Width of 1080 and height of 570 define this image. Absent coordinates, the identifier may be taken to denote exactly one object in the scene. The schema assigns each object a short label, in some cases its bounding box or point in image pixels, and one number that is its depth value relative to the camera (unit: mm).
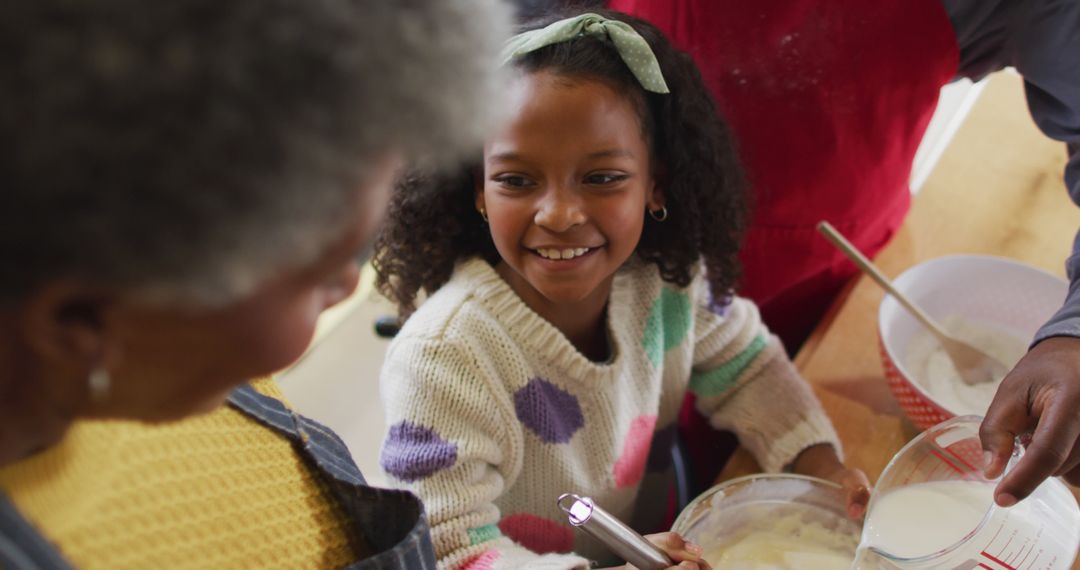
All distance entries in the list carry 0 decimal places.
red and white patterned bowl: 1018
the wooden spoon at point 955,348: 989
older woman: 223
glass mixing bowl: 809
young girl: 777
